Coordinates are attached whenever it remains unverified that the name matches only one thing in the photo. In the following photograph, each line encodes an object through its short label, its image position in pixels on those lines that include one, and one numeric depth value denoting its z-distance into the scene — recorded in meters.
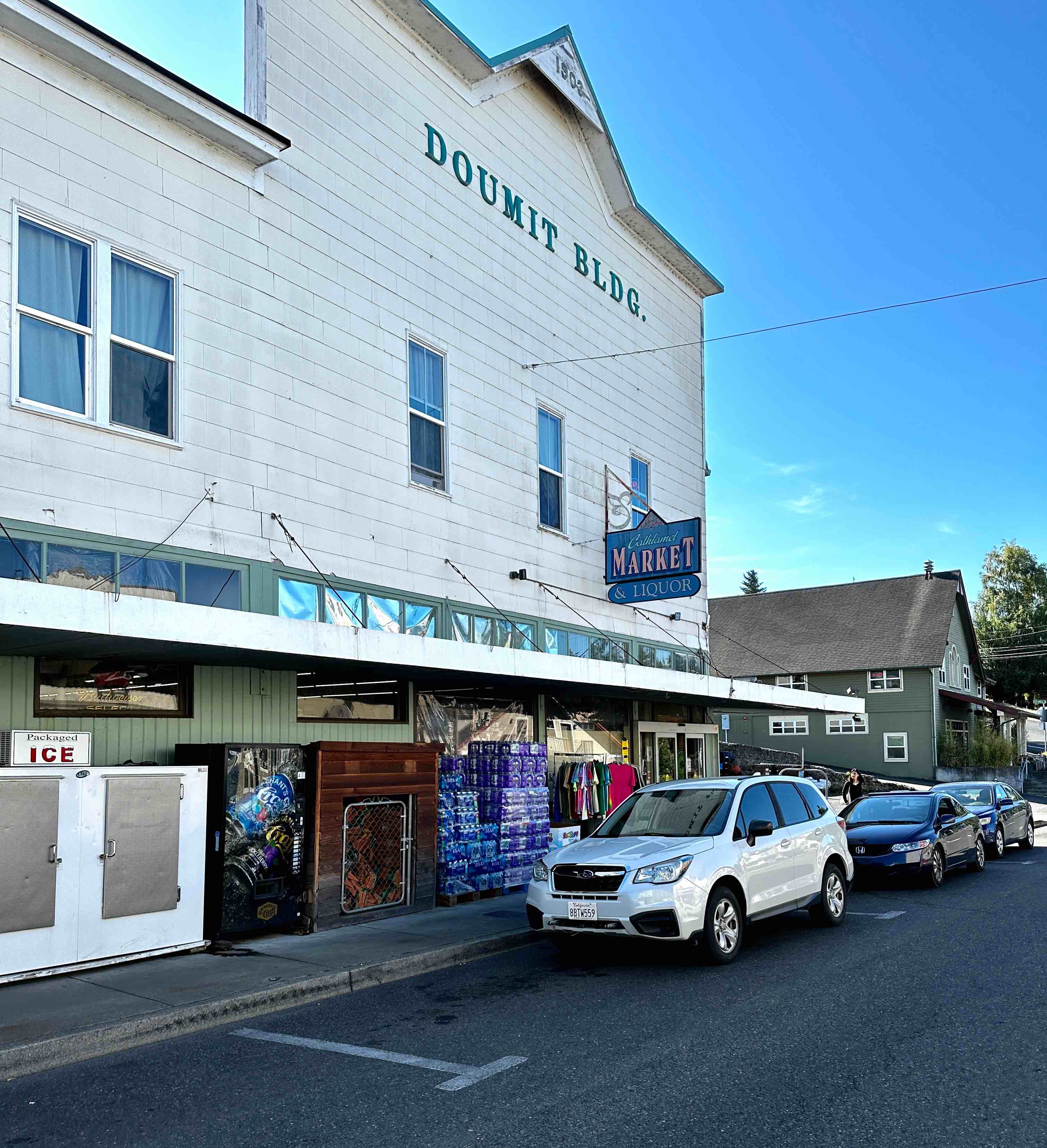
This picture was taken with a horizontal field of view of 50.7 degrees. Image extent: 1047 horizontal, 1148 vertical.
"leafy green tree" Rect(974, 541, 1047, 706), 65.00
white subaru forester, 9.52
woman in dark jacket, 29.06
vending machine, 10.45
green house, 45.59
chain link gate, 11.85
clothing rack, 17.48
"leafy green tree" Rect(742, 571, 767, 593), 122.44
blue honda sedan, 15.11
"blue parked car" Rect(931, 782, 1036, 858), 19.53
